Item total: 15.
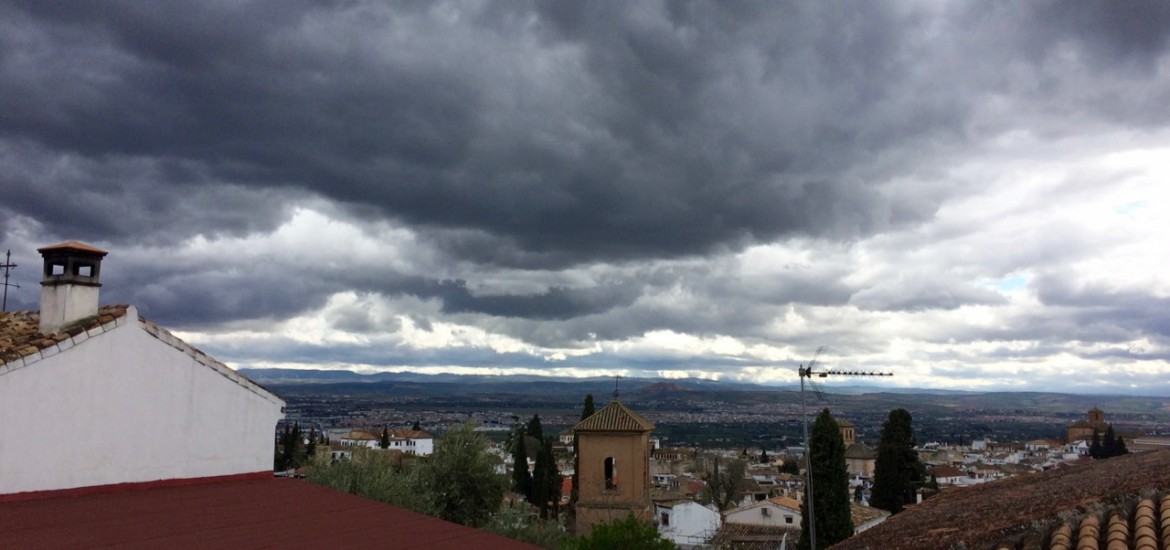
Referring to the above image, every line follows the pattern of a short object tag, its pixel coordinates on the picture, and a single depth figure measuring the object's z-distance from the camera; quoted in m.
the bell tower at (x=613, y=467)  26.03
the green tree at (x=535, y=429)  70.66
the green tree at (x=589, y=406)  47.53
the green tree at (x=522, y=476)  53.53
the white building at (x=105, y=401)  9.15
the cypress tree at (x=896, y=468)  45.31
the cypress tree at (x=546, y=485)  49.22
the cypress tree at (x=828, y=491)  31.56
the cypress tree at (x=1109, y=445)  74.38
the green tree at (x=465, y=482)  23.17
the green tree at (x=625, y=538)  18.38
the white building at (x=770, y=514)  46.28
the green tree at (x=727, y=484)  60.25
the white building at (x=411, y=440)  118.62
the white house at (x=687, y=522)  42.50
